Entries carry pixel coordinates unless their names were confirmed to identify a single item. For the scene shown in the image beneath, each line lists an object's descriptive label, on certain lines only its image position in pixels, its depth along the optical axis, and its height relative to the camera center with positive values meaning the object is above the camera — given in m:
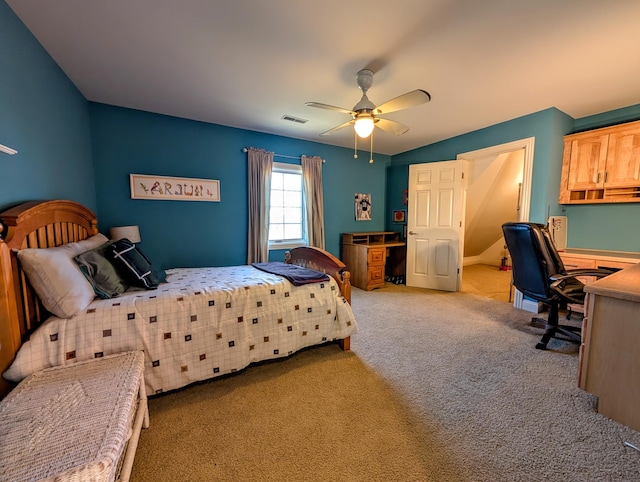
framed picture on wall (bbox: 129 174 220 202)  3.14 +0.38
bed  1.35 -0.67
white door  4.09 -0.08
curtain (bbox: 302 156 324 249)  4.23 +0.34
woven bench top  0.79 -0.77
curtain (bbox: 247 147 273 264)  3.76 +0.25
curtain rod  3.73 +1.01
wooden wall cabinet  2.86 +0.67
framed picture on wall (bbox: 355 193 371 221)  4.98 +0.26
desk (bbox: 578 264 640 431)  1.40 -0.73
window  4.16 +0.18
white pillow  1.41 -0.37
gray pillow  1.72 -0.40
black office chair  2.26 -0.47
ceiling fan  2.09 +0.97
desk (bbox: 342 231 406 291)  4.32 -0.68
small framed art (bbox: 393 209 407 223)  5.15 +0.08
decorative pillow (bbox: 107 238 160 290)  1.96 -0.38
